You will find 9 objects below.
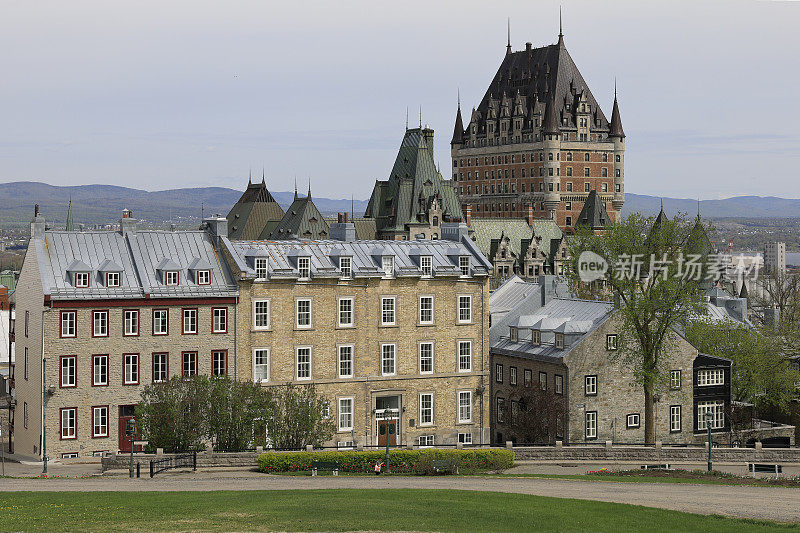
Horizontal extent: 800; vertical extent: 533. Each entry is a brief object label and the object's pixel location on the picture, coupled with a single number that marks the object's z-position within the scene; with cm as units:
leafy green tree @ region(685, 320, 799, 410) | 8269
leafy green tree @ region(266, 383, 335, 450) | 6297
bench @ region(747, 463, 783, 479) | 5853
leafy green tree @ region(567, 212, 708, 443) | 7219
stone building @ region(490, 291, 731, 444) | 7475
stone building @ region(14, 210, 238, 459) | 6425
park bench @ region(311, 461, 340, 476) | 5775
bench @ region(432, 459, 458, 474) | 5834
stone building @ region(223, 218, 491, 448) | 6994
